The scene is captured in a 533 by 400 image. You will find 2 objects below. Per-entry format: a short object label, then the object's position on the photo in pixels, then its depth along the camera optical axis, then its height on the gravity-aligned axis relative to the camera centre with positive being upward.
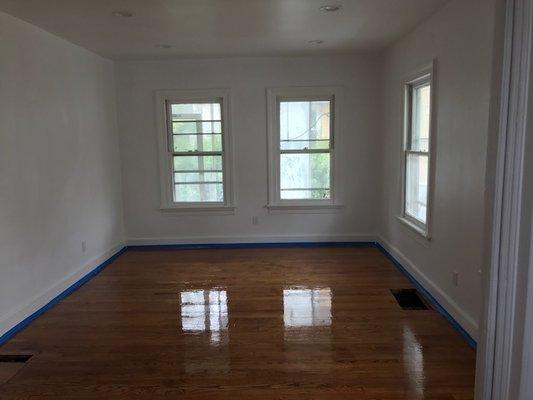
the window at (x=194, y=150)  5.71 -0.11
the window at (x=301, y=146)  5.68 -0.07
